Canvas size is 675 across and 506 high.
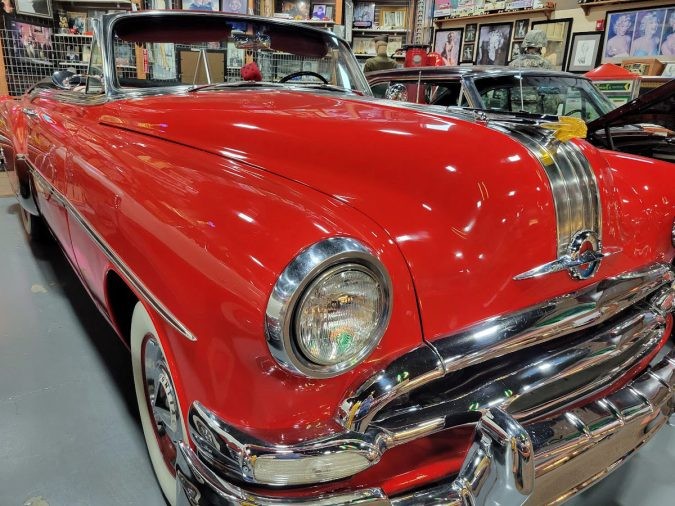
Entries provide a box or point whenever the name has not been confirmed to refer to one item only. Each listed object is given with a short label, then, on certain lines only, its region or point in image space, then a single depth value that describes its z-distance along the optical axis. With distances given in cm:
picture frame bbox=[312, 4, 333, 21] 605
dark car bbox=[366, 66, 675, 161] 327
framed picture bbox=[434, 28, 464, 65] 709
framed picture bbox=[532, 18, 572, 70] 581
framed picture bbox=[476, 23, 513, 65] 643
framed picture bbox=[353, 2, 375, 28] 655
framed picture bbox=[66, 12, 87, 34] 523
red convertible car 85
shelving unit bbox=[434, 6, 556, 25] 595
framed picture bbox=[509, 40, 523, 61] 630
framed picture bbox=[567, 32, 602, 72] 556
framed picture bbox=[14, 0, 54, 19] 507
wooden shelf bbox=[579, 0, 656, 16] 522
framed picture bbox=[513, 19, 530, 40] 618
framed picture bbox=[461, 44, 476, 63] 692
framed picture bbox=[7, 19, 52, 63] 509
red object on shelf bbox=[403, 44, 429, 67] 526
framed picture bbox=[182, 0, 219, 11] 555
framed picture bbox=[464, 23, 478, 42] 684
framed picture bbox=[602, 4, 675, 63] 489
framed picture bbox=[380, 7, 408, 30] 664
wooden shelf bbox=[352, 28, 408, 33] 661
